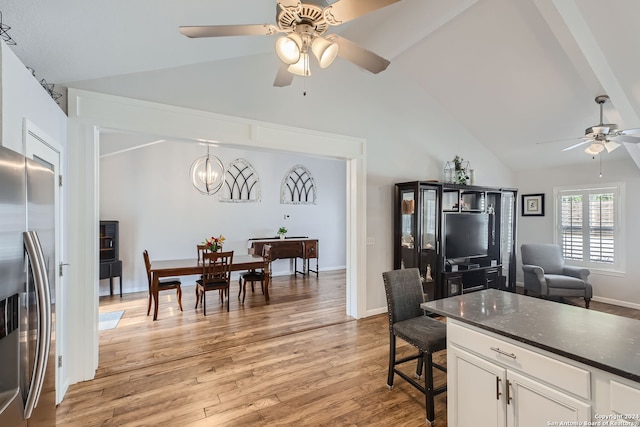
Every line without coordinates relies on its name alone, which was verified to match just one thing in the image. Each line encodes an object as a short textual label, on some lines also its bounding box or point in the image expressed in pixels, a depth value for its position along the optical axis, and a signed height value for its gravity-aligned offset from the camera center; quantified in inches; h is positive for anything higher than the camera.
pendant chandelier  201.0 +28.5
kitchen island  46.2 -27.9
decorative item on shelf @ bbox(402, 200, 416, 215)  165.2 +3.1
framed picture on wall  226.4 +6.1
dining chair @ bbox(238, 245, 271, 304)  190.9 -42.0
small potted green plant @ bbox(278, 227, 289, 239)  268.5 -17.9
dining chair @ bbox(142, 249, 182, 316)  161.0 -41.3
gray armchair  178.2 -40.8
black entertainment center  168.4 -14.7
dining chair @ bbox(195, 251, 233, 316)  166.6 -34.3
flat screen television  181.5 -14.9
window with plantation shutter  190.7 -9.2
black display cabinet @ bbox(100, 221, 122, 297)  191.5 -25.7
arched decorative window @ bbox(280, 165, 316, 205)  283.7 +25.2
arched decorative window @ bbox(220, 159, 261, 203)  254.4 +26.3
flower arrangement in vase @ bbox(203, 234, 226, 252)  182.4 -19.8
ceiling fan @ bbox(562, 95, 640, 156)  123.3 +32.7
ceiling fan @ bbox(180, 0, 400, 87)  61.1 +42.7
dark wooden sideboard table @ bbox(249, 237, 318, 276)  249.2 -30.3
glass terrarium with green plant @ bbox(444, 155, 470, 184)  191.5 +26.1
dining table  158.4 -31.8
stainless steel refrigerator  40.1 -13.0
